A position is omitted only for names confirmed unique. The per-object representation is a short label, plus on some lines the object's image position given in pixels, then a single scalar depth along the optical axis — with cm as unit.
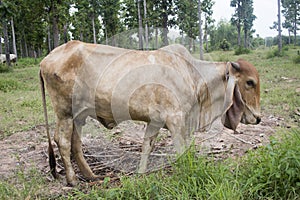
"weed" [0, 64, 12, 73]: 1388
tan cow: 299
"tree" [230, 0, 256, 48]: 2998
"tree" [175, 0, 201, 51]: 1465
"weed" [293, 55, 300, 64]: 1208
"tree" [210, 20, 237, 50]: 4406
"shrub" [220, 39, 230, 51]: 2764
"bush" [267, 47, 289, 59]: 1570
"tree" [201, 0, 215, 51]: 2546
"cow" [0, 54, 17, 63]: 2033
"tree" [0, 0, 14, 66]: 649
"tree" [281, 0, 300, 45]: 3600
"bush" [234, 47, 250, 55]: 1886
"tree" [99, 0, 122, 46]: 2409
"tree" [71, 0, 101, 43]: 2262
